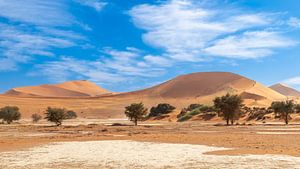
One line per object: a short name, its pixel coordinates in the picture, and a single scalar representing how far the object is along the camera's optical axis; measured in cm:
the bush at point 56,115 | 7162
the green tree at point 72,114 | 11750
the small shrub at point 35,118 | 9468
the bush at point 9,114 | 8781
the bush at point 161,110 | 10200
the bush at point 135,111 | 7225
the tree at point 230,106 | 6731
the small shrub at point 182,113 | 9360
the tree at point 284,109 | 6525
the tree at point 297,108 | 7781
